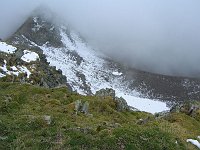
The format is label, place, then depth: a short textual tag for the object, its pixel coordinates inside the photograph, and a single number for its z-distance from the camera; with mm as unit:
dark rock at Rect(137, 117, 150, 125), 20988
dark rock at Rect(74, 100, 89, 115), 24269
